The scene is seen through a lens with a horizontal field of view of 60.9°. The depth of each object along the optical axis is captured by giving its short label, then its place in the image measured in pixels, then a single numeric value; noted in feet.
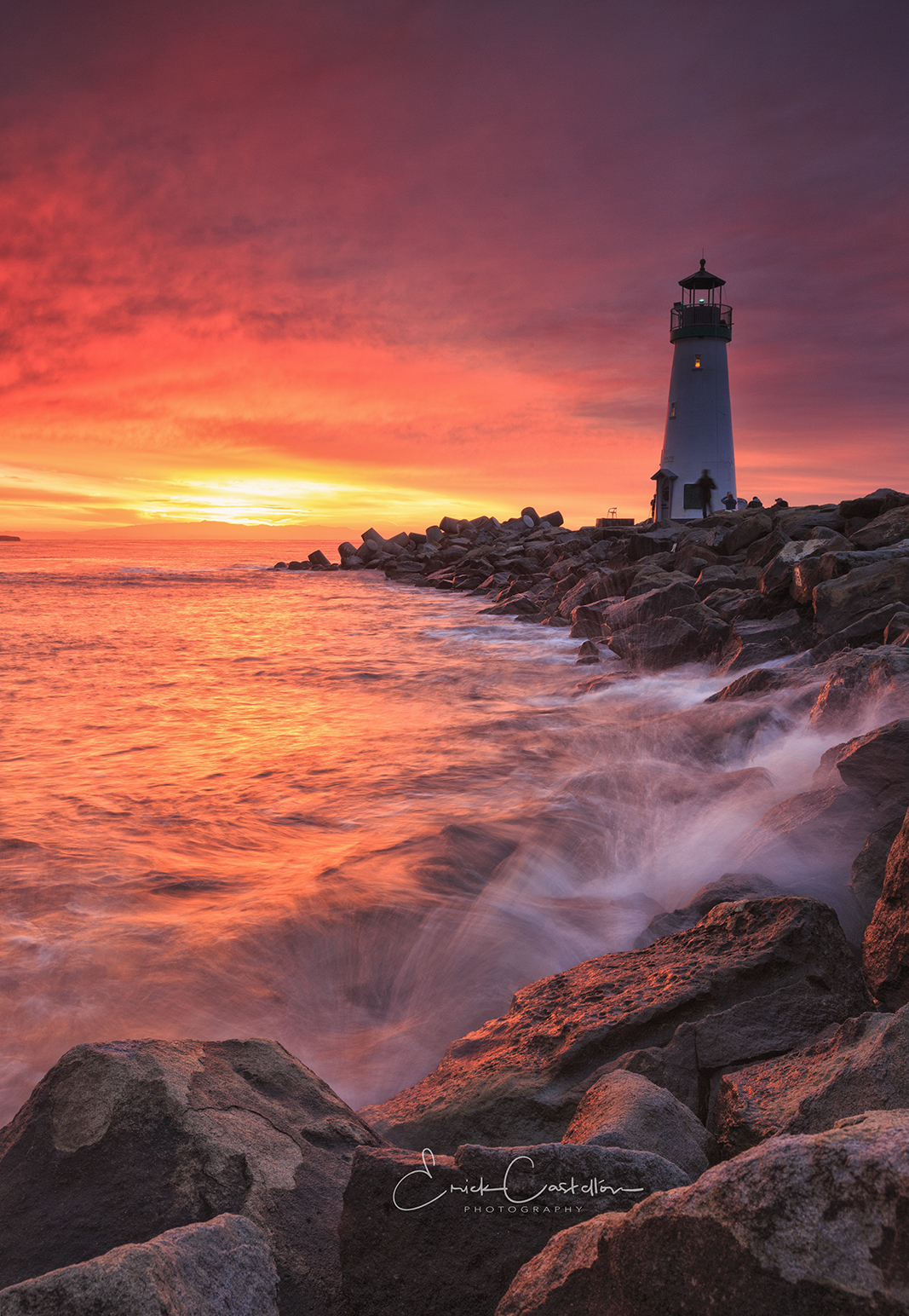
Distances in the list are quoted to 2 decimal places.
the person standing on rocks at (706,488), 105.70
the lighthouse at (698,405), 104.73
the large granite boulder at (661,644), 34.81
